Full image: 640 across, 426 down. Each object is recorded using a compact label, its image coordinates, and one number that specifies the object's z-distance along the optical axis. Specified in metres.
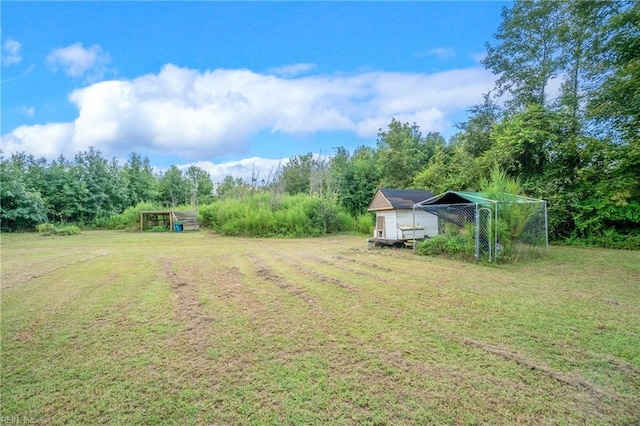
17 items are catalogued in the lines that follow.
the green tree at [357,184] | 19.00
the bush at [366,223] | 14.57
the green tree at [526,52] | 12.05
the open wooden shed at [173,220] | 18.52
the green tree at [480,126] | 13.95
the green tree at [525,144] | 10.42
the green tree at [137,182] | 25.40
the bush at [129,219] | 19.91
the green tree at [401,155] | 18.06
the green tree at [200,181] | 32.75
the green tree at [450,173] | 12.80
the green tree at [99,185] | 21.42
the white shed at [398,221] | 9.50
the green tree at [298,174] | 26.59
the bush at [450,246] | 7.07
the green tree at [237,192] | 18.22
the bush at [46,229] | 15.39
